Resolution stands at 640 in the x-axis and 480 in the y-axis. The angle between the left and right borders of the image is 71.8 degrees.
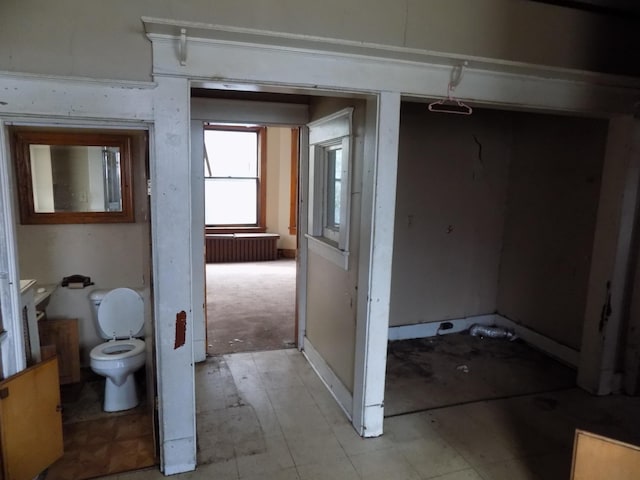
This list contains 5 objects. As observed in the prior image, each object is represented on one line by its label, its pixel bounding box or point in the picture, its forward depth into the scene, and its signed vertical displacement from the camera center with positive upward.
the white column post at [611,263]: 3.04 -0.52
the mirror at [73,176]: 3.17 -0.01
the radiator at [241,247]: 7.80 -1.21
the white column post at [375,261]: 2.46 -0.45
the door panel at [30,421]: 1.95 -1.15
